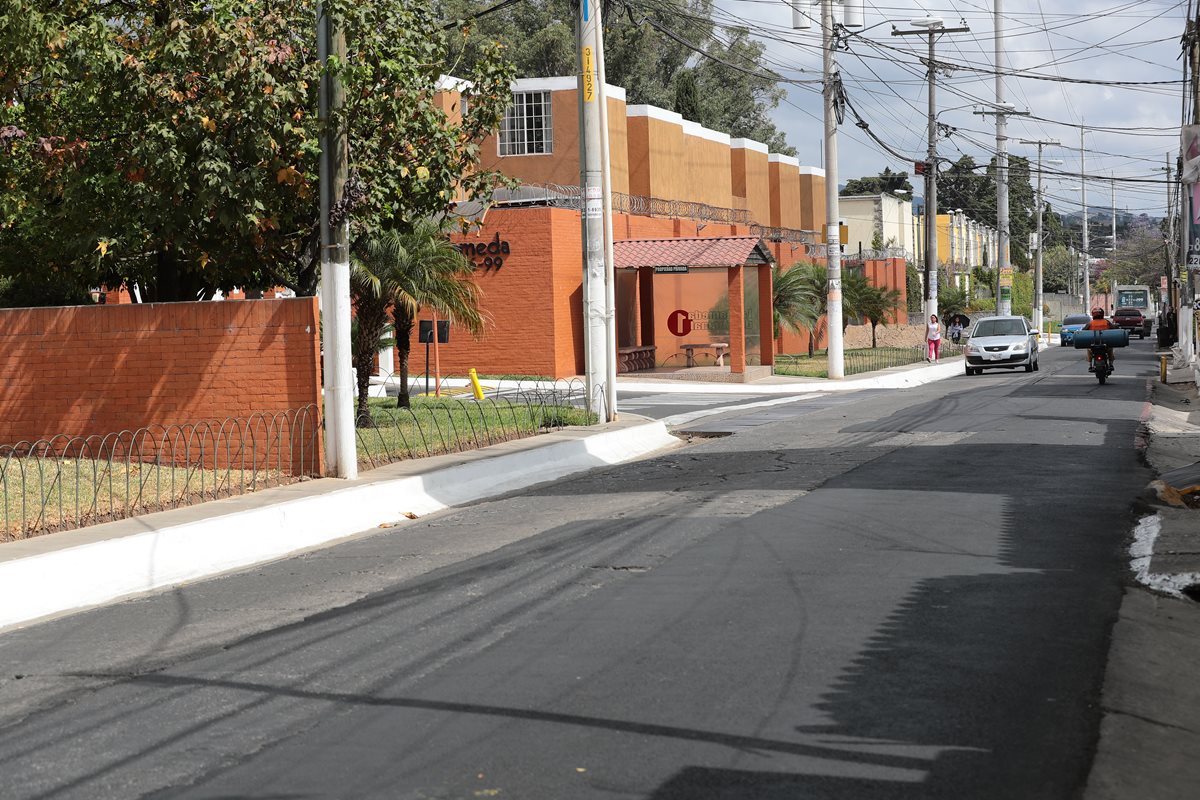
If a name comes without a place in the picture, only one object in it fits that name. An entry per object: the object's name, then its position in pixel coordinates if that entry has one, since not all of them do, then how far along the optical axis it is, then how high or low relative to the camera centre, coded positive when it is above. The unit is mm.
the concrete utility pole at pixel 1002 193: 67125 +5789
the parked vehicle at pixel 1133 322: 89375 -606
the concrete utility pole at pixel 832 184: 41781 +3905
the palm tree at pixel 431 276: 24062 +898
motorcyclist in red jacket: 34881 -263
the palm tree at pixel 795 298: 51469 +799
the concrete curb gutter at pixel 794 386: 38188 -1779
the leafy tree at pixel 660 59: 72688 +14635
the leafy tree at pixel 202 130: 17281 +2586
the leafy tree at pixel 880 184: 138000 +13013
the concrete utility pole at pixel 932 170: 54344 +5649
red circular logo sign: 49000 -53
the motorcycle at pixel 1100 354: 34500 -987
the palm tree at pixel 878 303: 60656 +651
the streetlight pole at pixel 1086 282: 115812 +2625
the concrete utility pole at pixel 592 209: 24047 +1939
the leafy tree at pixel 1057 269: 170750 +5323
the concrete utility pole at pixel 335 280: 16484 +593
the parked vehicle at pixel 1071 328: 79250 -778
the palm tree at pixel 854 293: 59844 +1078
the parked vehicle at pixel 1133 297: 102625 +1058
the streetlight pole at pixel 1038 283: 90081 +1992
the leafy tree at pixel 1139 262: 156125 +5651
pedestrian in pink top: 53094 -764
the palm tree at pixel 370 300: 23750 +508
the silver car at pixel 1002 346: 43750 -915
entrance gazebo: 41938 +644
